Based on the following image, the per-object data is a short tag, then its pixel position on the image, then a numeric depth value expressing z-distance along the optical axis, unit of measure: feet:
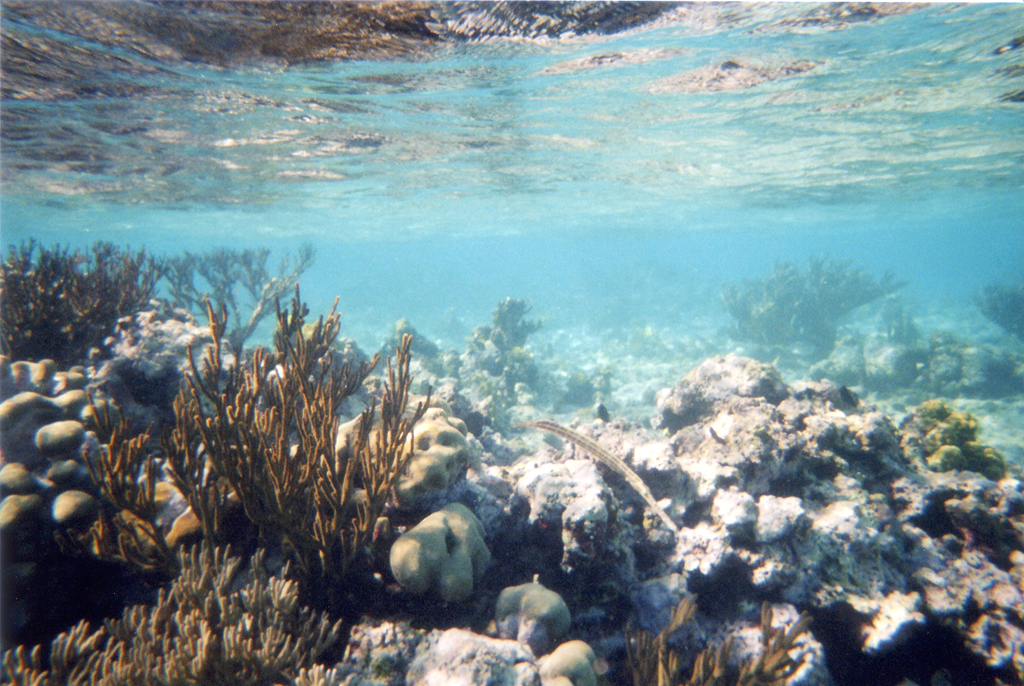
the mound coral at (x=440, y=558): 11.10
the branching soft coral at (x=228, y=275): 47.67
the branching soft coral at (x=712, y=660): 10.68
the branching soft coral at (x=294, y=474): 10.95
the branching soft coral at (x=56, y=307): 21.35
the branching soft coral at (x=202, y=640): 8.57
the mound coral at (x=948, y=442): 20.21
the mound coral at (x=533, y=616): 11.53
